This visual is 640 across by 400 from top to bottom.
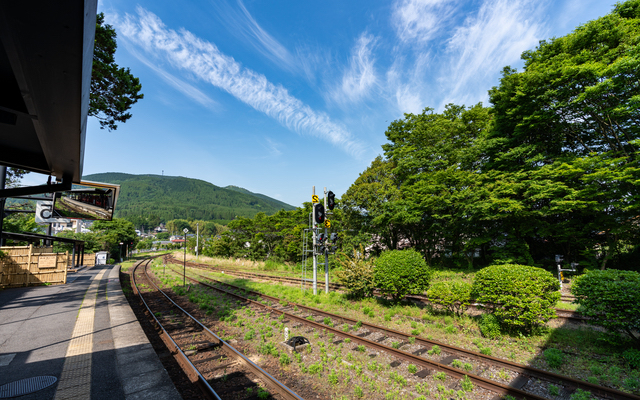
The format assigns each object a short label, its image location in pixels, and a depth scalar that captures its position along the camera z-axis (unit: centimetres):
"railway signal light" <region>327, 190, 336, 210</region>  1567
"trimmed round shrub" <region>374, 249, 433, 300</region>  1153
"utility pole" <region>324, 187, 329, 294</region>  1460
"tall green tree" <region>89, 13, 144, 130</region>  1073
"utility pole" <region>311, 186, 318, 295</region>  1500
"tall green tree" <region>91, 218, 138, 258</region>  4997
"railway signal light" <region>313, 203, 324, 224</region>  1479
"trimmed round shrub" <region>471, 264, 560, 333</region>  785
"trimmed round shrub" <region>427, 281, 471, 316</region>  973
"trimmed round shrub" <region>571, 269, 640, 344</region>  641
